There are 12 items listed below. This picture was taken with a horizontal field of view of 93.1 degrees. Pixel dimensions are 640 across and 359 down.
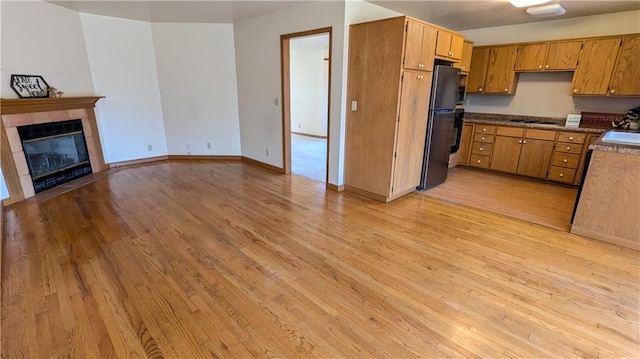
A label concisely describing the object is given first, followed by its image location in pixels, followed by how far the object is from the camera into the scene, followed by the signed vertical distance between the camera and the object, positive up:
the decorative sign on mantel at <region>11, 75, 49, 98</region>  3.65 +0.03
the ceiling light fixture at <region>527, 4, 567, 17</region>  3.69 +1.03
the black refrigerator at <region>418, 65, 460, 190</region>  3.76 -0.39
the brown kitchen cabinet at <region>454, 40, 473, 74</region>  4.76 +0.59
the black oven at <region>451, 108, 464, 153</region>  4.73 -0.52
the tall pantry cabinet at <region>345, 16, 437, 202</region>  3.27 -0.11
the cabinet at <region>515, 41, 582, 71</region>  4.27 +0.57
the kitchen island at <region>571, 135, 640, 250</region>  2.60 -0.86
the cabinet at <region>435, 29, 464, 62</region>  3.60 +0.59
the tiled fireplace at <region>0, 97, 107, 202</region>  3.52 -0.69
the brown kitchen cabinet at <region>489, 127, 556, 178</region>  4.49 -0.82
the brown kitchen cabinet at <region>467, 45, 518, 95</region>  4.84 +0.38
